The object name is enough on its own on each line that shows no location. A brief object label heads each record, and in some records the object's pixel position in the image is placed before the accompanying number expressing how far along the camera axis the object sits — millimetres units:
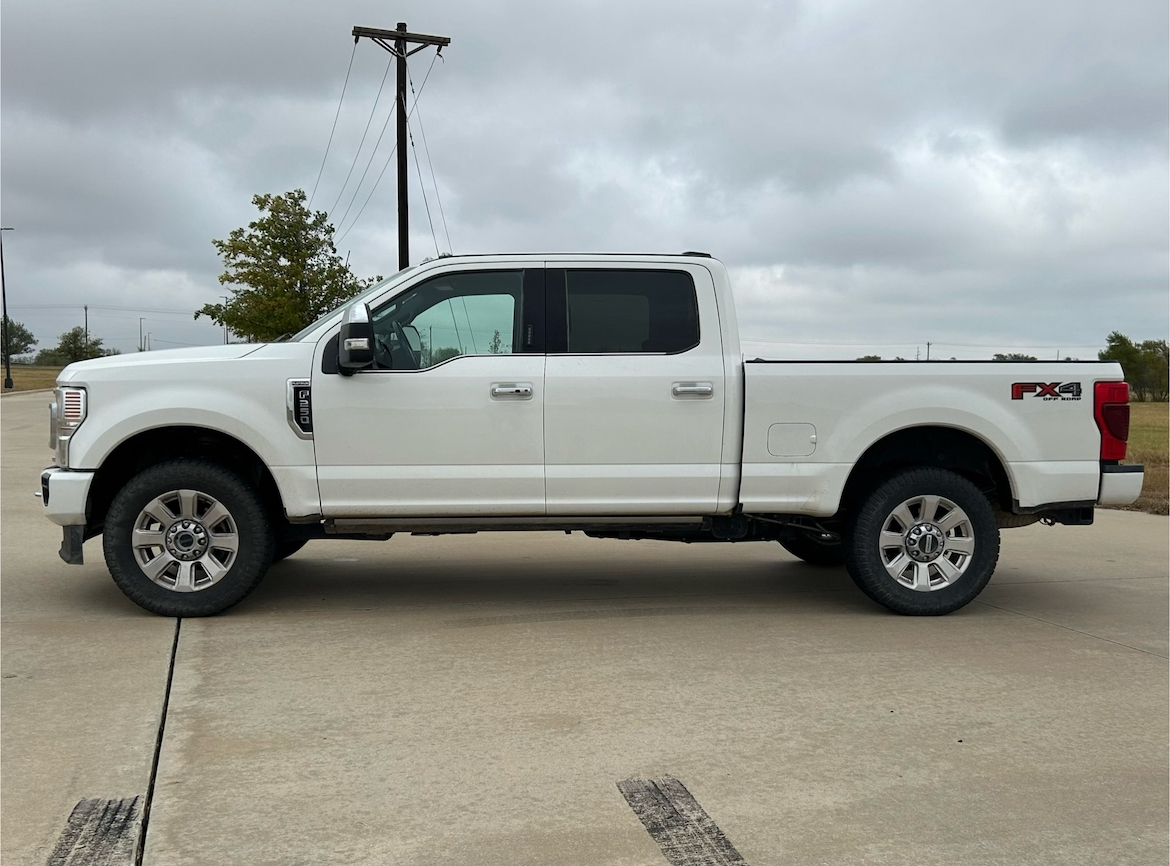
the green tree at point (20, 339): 131250
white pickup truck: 5762
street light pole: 52344
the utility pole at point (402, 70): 21859
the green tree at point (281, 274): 30344
